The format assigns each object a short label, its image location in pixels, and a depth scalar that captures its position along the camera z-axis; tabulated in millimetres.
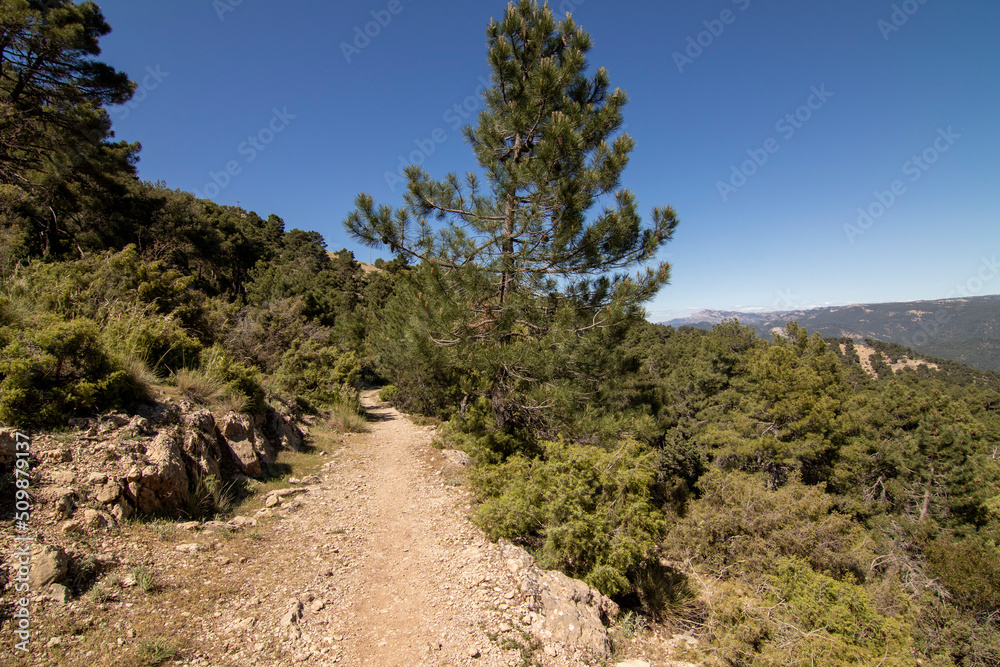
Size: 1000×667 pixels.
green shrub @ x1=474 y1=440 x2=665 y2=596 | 4512
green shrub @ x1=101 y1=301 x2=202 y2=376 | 5241
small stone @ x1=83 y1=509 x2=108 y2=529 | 3199
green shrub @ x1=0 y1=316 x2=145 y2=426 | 3379
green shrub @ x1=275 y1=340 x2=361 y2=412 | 10992
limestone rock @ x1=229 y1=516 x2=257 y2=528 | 4449
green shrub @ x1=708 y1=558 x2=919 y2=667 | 3921
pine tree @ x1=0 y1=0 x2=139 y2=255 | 9102
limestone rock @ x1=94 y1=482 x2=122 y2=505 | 3389
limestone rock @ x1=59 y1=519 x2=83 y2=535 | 3020
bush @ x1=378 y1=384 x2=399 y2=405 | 16131
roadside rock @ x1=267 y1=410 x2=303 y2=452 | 7344
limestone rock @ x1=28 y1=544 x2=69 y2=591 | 2545
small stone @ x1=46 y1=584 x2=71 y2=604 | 2531
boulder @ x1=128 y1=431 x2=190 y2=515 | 3746
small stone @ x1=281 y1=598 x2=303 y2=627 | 3205
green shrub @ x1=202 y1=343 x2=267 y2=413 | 6344
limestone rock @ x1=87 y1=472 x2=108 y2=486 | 3412
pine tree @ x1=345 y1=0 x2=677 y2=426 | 6406
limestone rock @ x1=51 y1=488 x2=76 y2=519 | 3107
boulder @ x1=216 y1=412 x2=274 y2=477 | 5641
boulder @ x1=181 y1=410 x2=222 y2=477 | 4647
